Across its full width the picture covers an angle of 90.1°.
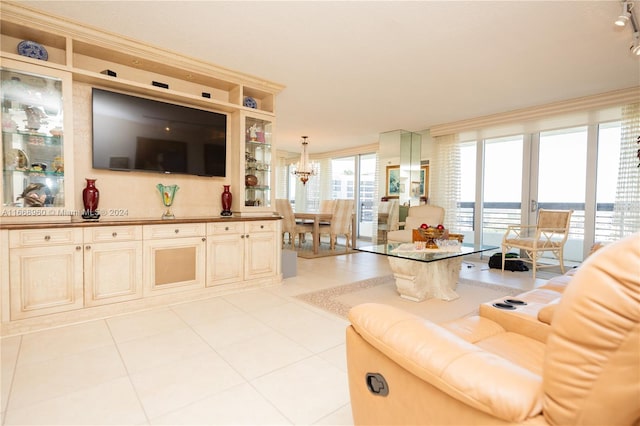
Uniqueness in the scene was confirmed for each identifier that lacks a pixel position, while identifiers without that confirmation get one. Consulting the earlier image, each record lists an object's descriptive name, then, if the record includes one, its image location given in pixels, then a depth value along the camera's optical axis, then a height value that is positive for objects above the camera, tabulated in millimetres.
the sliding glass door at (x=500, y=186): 5625 +343
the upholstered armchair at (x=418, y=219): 5202 -254
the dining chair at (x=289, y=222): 6324 -414
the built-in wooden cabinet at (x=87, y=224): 2484 -191
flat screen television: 3021 +659
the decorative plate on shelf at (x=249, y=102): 3894 +1217
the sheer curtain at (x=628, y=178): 4102 +385
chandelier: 7152 +751
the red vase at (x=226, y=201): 3779 -5
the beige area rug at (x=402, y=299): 2986 -1006
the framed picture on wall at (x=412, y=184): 6574 +413
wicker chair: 4465 -478
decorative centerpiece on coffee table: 3678 -351
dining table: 6051 -342
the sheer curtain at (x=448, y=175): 6023 +557
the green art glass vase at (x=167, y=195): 3365 +48
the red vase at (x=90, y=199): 2868 -7
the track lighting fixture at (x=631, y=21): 2195 +1347
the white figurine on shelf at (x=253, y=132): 3955 +863
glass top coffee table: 3295 -725
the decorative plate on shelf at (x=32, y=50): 2586 +1211
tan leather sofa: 602 -405
